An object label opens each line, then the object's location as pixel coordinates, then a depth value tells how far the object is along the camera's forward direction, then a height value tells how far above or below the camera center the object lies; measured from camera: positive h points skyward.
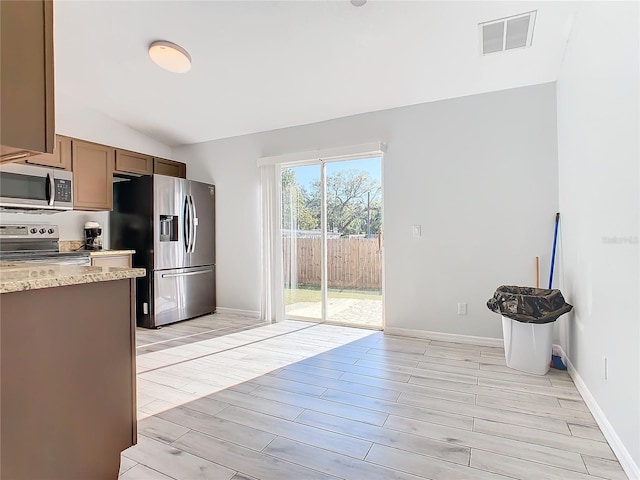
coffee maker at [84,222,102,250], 4.19 +0.13
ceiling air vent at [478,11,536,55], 2.51 +1.62
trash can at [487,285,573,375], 2.62 -0.67
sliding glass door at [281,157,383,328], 4.09 +0.02
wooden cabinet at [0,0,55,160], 1.02 +0.53
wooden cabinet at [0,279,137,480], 1.08 -0.49
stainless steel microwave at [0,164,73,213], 3.16 +0.57
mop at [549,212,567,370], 2.79 -0.36
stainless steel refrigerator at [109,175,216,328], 4.10 +0.06
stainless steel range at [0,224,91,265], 3.43 -0.01
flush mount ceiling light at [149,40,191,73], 3.01 +1.73
